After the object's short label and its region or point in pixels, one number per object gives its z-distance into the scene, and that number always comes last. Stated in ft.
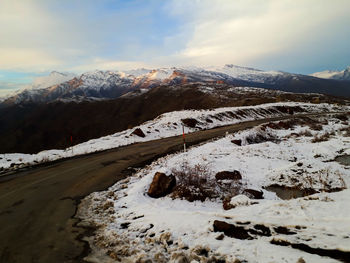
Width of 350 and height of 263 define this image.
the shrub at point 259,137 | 58.90
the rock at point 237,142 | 52.47
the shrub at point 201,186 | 23.28
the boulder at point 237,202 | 18.78
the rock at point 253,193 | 23.22
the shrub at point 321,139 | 49.29
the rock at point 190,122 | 90.33
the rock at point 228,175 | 28.39
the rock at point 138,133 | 73.92
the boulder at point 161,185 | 24.26
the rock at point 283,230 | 12.92
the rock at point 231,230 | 13.35
